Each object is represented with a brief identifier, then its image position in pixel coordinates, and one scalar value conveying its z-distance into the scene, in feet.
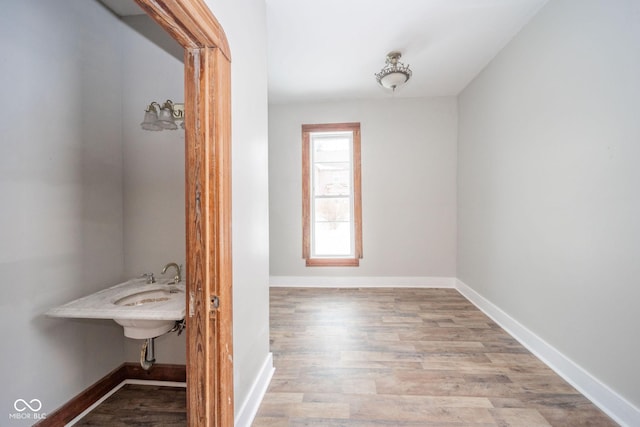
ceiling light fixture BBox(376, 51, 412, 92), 9.20
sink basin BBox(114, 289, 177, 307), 5.39
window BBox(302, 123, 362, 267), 13.35
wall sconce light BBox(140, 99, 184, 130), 5.67
